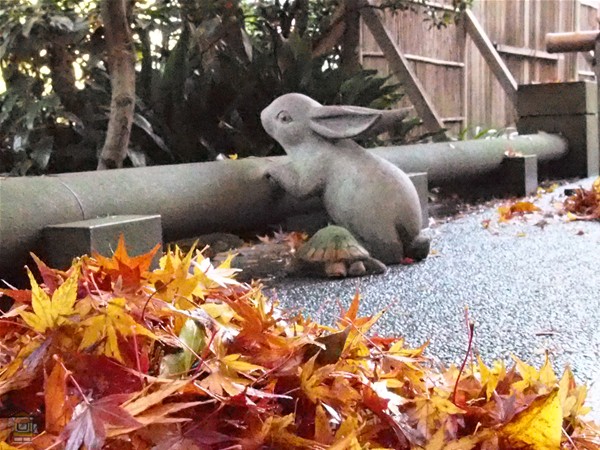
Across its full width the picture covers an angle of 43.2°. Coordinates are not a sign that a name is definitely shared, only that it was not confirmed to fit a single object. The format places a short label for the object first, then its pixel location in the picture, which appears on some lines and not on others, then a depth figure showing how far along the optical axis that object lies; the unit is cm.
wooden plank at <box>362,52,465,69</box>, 536
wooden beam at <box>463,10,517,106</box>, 511
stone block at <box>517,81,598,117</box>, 478
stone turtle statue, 205
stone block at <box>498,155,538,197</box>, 399
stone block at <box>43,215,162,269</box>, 150
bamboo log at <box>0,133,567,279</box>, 152
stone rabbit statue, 218
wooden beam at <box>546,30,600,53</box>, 512
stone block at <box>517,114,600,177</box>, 479
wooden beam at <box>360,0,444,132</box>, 478
